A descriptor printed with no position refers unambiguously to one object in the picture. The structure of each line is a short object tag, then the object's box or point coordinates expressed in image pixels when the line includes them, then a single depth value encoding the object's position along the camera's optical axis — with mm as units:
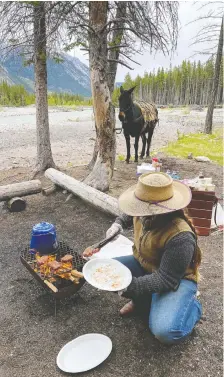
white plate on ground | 2492
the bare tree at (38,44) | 6406
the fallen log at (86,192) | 5207
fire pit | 2852
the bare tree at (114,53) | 6526
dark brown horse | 8508
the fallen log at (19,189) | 5801
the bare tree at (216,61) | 14728
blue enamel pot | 3305
